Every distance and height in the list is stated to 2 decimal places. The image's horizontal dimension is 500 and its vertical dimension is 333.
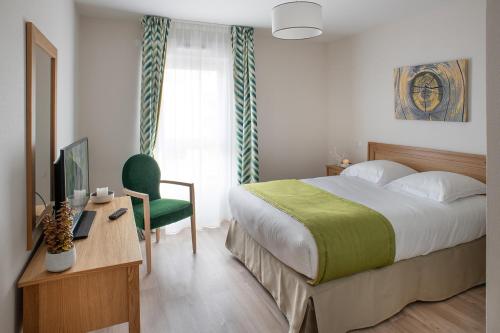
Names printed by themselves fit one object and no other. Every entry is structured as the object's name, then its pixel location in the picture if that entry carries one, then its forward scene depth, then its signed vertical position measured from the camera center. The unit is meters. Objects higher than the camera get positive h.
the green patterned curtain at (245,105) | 4.35 +0.73
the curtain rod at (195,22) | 4.04 +1.70
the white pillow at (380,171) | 3.57 -0.12
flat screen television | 1.60 -0.13
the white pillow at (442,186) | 2.84 -0.23
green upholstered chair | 3.11 -0.43
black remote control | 2.35 -0.39
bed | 2.17 -0.78
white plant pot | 1.51 -0.46
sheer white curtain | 4.12 +0.53
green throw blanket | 2.13 -0.51
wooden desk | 1.50 -0.62
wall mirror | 1.57 +0.19
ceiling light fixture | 2.70 +1.18
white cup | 2.80 -0.27
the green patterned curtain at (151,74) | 3.90 +1.01
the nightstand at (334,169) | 4.50 -0.13
